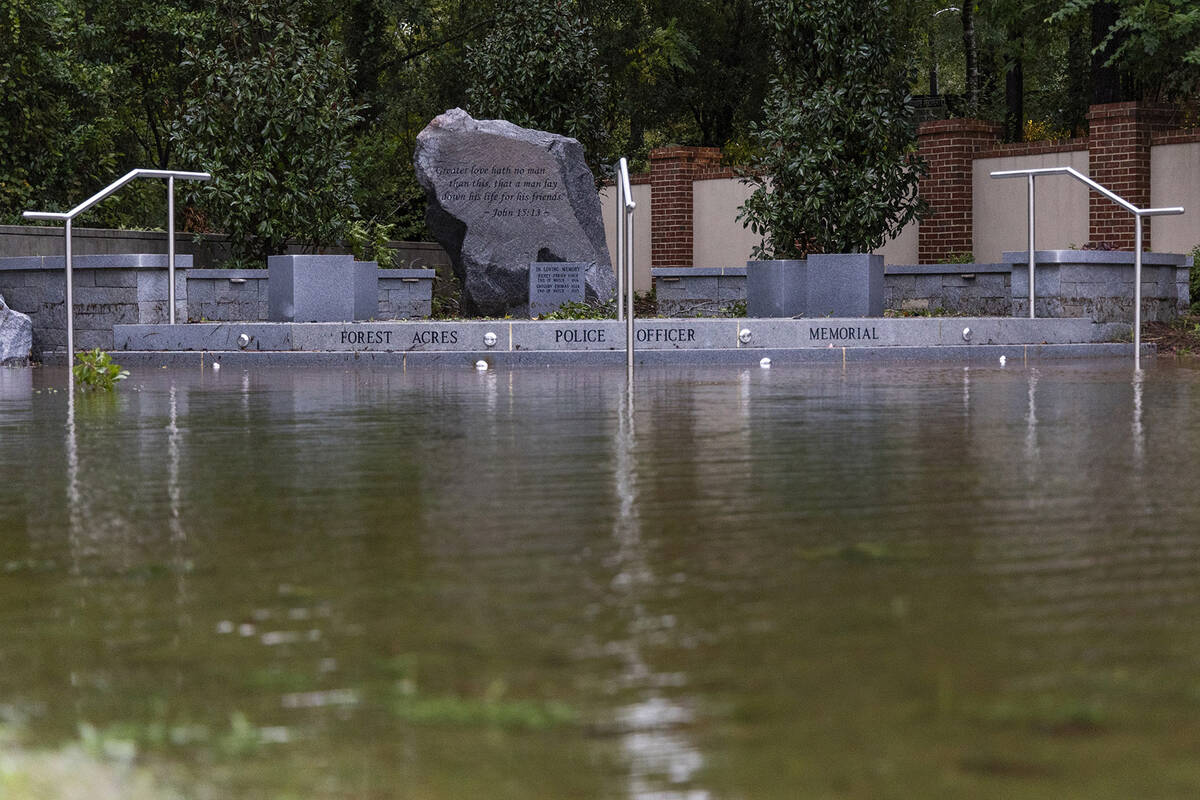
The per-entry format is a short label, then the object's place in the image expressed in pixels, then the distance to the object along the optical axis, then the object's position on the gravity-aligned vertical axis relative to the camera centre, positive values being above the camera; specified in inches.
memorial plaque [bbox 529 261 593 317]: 845.8 +29.9
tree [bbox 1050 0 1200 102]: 866.8 +162.2
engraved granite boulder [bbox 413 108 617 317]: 866.1 +72.9
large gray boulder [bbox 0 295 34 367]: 759.1 +5.3
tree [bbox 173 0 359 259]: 861.2 +108.4
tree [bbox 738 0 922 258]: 857.5 +107.2
